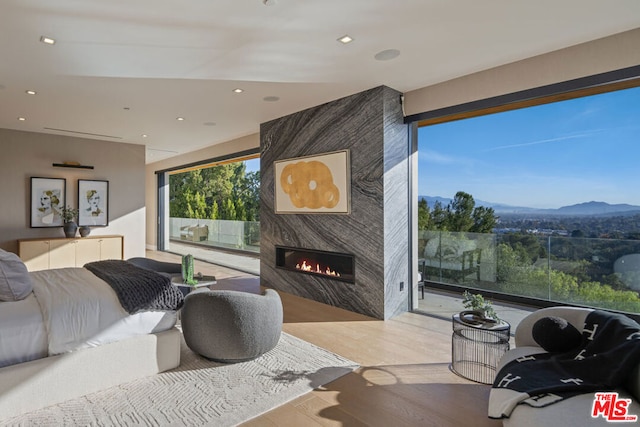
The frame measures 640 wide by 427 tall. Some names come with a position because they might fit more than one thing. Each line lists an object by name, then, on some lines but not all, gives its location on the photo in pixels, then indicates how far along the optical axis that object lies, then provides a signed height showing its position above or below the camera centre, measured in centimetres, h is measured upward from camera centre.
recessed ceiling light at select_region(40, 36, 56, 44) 291 +144
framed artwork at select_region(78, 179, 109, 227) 667 +17
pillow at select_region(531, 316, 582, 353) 206 -73
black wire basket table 258 -104
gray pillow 236 -47
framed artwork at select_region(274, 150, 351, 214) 453 +39
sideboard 582 -69
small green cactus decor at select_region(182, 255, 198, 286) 380 -63
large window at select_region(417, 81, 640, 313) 329 +12
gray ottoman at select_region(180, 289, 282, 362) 273 -89
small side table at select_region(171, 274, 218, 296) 377 -78
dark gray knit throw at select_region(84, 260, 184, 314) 256 -60
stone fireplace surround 412 +6
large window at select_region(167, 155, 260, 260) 768 +11
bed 212 -83
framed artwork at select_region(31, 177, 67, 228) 618 +19
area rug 211 -124
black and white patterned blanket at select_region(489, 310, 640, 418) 168 -83
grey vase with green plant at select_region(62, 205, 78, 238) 628 -17
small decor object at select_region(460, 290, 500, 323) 265 -76
